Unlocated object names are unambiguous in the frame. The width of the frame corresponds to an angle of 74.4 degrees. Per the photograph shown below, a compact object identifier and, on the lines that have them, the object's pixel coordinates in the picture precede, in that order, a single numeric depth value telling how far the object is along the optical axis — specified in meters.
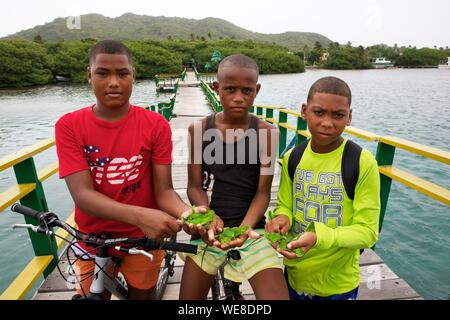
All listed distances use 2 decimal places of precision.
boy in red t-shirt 1.58
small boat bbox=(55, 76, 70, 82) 63.47
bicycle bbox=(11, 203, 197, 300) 1.36
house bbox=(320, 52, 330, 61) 127.14
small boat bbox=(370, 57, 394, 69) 124.19
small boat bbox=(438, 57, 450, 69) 121.58
